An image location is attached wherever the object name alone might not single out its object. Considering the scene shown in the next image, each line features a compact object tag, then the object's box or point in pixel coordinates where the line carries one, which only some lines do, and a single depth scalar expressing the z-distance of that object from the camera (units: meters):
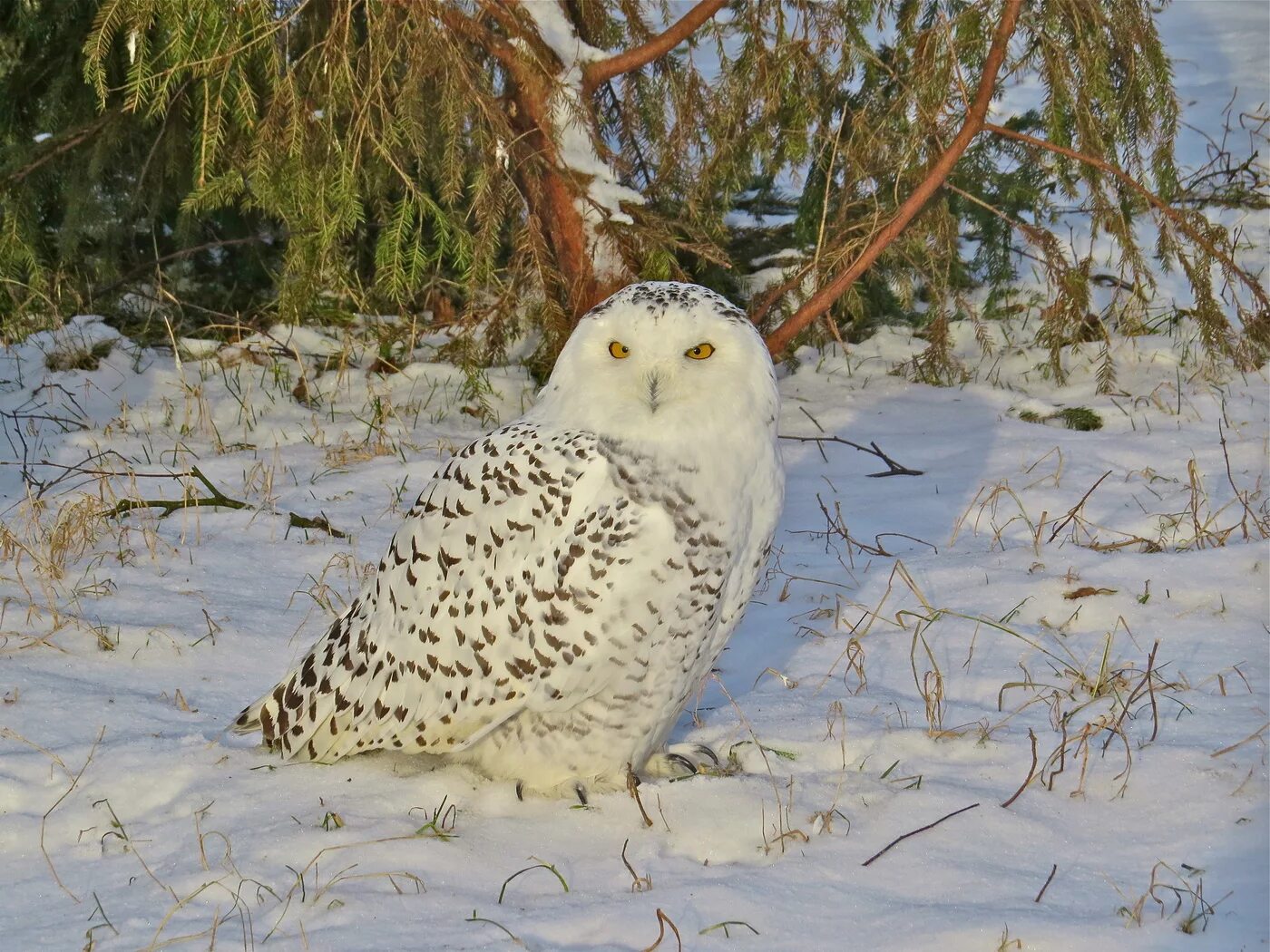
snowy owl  6.00
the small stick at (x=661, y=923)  4.81
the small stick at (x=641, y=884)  5.50
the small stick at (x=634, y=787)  6.08
